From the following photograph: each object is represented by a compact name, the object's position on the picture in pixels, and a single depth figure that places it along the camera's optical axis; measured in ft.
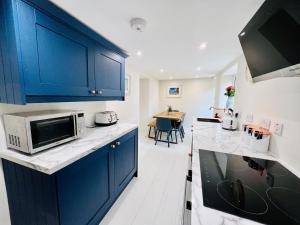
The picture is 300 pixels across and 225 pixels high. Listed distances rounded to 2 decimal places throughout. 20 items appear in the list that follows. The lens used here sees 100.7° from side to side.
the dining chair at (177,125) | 12.16
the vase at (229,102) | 9.23
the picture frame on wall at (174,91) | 18.06
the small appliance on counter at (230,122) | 5.98
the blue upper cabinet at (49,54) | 2.65
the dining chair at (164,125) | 11.14
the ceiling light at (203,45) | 6.18
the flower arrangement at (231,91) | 8.02
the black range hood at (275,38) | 2.15
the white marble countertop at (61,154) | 2.66
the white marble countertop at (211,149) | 1.60
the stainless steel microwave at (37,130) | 2.89
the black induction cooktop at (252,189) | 1.74
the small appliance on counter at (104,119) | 6.03
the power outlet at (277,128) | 3.42
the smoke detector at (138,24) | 4.34
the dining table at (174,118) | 11.26
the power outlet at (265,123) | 3.99
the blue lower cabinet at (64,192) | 2.85
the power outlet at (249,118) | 5.11
